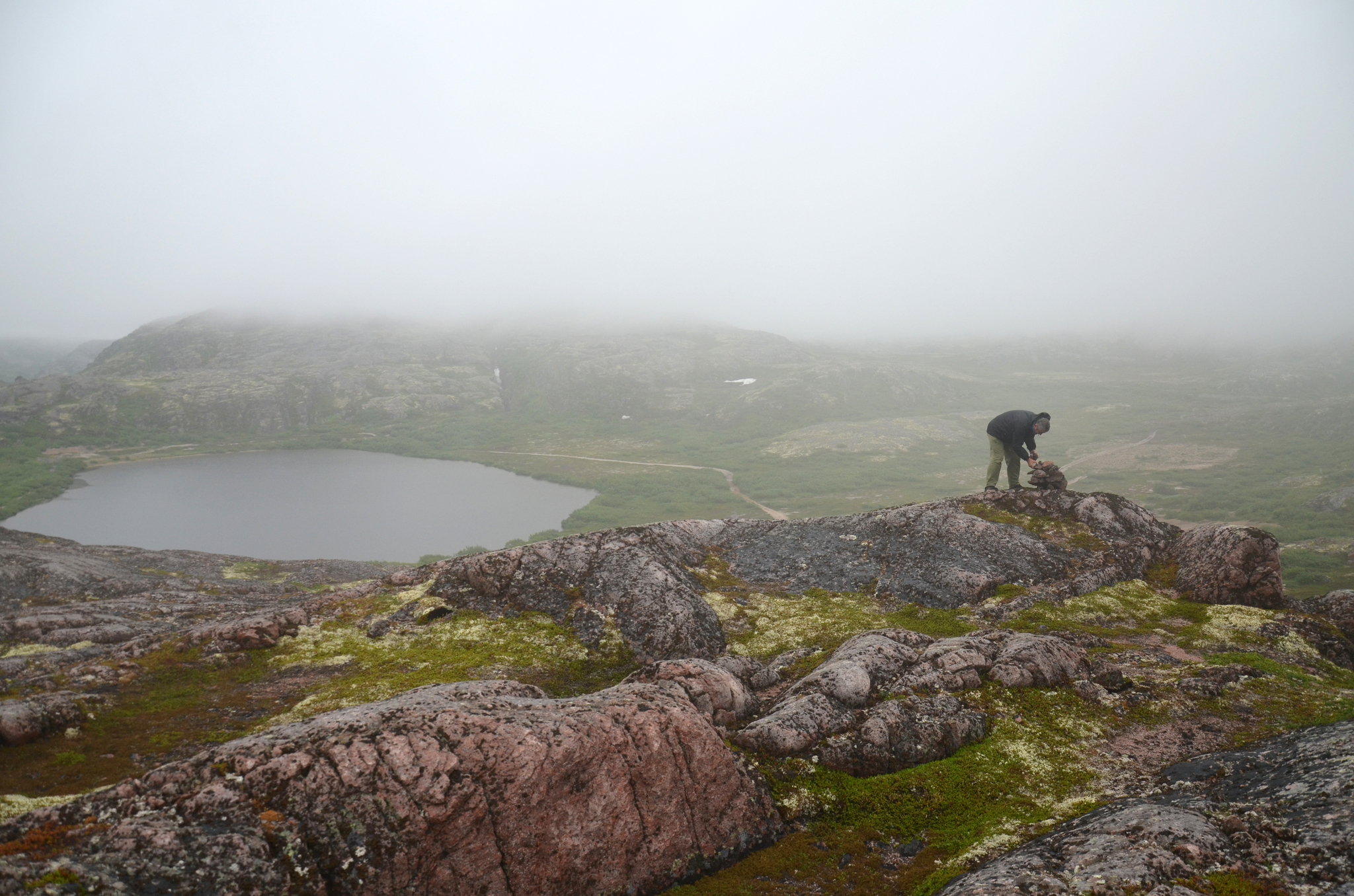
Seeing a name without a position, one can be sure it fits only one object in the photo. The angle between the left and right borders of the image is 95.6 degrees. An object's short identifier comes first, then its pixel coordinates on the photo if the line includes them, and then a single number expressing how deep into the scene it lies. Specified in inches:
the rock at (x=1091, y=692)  653.3
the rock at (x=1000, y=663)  666.2
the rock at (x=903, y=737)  564.1
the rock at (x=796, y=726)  575.2
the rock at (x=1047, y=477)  1214.3
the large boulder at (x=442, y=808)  367.9
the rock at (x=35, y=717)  593.0
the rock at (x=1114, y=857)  368.2
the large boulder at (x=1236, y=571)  964.6
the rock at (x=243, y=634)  887.1
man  1141.7
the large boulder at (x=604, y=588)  921.5
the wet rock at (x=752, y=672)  780.0
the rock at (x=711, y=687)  635.5
